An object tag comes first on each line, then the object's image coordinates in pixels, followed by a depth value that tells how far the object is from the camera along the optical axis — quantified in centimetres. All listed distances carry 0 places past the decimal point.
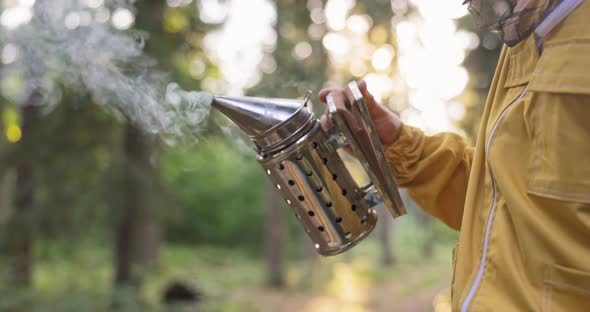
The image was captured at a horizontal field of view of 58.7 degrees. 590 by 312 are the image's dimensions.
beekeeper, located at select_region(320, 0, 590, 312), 94
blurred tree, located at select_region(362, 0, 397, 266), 457
